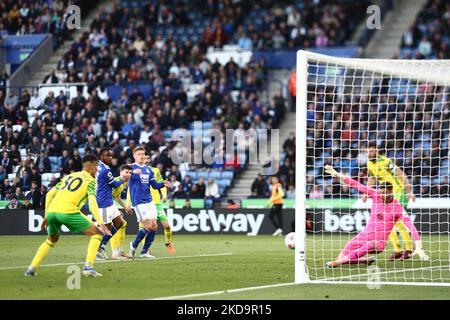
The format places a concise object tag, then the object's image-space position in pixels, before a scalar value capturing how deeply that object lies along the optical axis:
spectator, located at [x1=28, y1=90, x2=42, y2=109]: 32.47
